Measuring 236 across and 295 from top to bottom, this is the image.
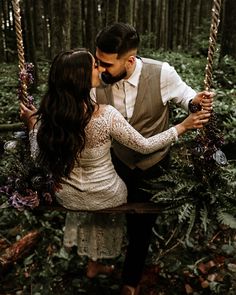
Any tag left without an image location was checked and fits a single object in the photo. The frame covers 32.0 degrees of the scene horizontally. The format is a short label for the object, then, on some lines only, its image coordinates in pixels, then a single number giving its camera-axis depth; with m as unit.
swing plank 2.68
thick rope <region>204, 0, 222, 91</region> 2.30
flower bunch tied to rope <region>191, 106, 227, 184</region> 2.57
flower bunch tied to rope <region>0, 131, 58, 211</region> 2.62
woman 2.36
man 2.62
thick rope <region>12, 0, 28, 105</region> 2.55
